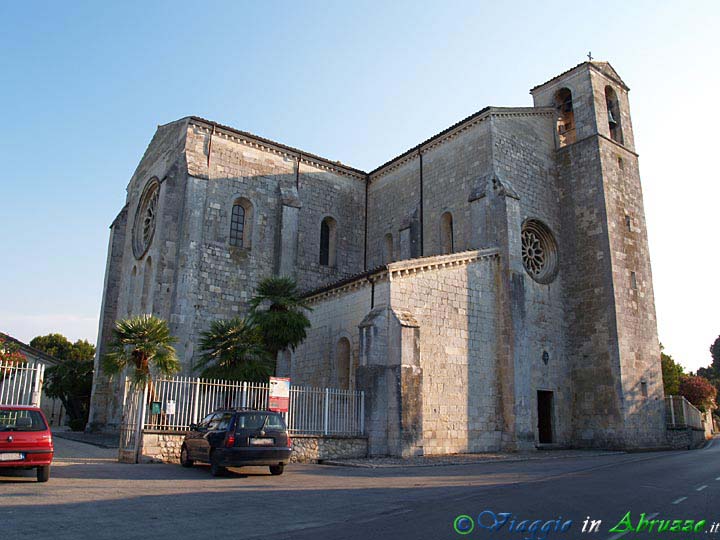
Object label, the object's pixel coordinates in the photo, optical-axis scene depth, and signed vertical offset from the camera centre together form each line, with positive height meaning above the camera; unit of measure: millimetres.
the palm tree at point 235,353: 18859 +1624
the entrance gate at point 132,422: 14984 -490
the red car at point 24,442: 10402 -695
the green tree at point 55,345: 61159 +5980
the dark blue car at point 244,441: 12500 -794
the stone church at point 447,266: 20312 +5937
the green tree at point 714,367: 72375 +5098
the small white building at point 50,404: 40719 -127
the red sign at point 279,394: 16547 +278
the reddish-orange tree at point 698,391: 37906 +1068
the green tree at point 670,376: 39094 +2122
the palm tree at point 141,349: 16237 +1518
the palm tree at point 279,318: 20391 +2952
